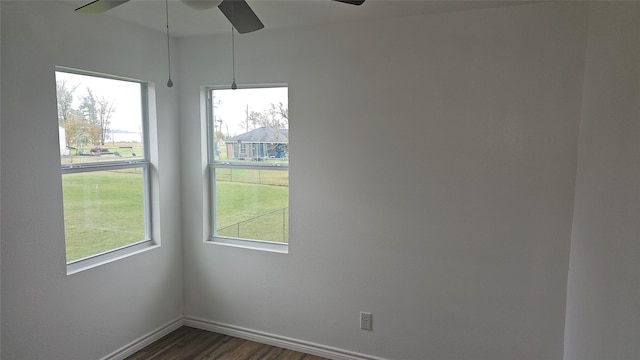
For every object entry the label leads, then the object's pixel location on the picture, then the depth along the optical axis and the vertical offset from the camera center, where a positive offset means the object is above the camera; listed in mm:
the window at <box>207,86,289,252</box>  3221 -183
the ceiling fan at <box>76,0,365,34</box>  1668 +575
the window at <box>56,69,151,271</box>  2639 -159
